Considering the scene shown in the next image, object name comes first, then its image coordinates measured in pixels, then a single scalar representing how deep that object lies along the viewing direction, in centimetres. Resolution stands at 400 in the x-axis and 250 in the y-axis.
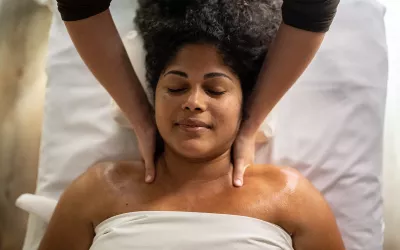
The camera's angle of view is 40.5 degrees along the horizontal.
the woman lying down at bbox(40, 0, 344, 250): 119
